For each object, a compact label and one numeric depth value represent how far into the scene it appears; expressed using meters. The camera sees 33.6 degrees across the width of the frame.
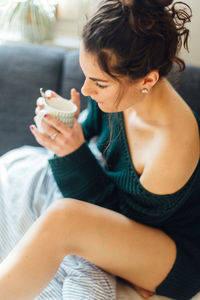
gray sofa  1.31
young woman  0.74
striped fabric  0.88
